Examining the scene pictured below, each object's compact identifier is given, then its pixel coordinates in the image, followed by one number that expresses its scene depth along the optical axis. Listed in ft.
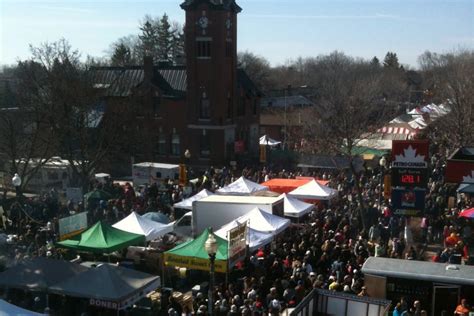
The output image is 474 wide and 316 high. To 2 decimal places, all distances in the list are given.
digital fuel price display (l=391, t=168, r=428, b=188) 63.57
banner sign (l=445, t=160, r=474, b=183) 64.03
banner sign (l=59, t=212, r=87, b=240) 65.92
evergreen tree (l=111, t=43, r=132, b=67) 267.18
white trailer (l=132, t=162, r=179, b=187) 115.65
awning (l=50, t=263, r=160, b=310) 46.29
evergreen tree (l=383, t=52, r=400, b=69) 489.34
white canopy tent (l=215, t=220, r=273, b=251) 61.26
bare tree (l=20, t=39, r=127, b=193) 108.47
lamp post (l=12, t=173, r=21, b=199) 76.07
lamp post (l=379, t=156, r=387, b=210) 86.94
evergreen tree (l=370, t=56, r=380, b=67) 492.86
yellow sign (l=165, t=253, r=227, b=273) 53.52
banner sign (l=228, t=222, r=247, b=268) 54.08
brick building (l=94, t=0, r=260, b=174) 144.56
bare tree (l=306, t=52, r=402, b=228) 129.49
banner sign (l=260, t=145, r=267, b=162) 133.80
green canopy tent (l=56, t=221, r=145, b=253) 59.26
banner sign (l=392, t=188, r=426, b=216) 64.18
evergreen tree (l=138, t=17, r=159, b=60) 349.22
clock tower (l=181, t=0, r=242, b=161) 144.56
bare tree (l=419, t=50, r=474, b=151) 118.01
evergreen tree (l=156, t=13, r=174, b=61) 353.10
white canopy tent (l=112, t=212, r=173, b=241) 67.05
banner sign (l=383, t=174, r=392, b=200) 81.56
